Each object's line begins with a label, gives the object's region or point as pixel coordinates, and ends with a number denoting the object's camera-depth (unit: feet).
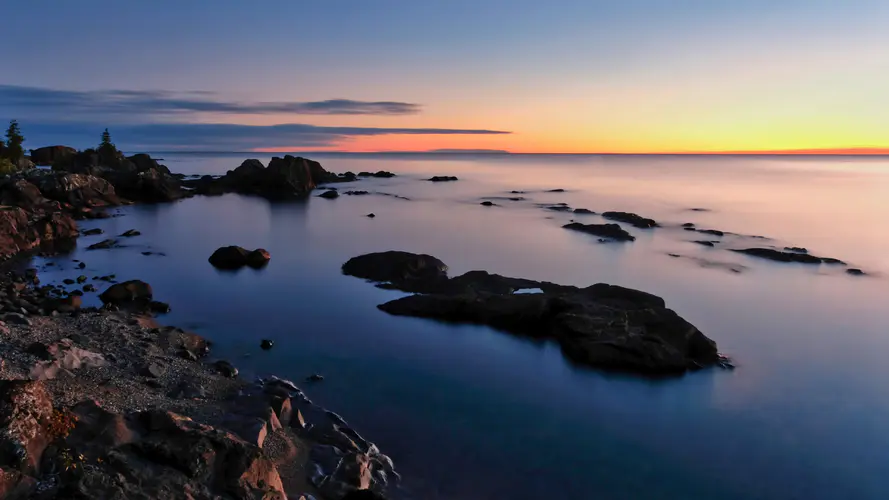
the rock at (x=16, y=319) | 59.00
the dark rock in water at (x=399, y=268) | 115.64
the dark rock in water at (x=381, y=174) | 548.39
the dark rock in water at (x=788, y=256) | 149.07
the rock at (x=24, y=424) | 28.45
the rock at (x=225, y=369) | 61.67
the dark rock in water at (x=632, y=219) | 211.49
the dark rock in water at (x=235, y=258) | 130.93
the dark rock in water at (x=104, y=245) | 144.79
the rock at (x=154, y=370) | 53.72
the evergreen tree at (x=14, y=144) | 295.89
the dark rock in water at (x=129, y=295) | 89.56
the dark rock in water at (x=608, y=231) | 180.44
